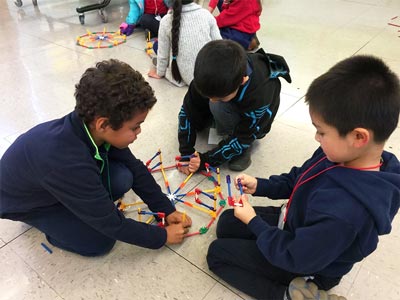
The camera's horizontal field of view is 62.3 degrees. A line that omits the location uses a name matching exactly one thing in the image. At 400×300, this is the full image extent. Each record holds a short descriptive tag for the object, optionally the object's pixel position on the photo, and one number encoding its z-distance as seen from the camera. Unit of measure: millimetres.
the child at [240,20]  2443
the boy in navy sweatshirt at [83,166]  846
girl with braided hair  1961
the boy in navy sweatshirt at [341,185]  674
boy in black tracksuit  1133
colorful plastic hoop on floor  2627
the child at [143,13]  2875
